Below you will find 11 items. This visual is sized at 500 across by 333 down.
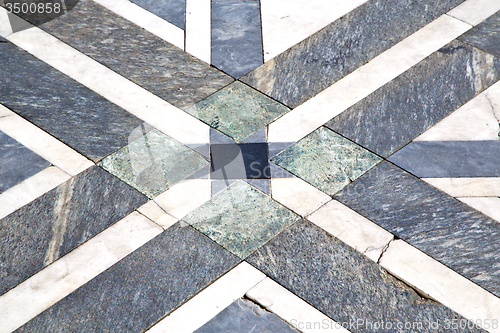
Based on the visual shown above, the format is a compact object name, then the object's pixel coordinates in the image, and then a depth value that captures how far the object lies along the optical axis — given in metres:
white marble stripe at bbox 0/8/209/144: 3.03
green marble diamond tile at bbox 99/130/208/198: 2.79
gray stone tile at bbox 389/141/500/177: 2.82
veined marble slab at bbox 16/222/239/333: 2.25
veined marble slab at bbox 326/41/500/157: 3.00
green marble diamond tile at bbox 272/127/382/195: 2.80
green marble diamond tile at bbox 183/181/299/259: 2.55
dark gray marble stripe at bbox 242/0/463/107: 3.27
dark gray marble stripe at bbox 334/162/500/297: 2.46
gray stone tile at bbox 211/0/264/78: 3.41
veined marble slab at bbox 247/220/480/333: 2.29
